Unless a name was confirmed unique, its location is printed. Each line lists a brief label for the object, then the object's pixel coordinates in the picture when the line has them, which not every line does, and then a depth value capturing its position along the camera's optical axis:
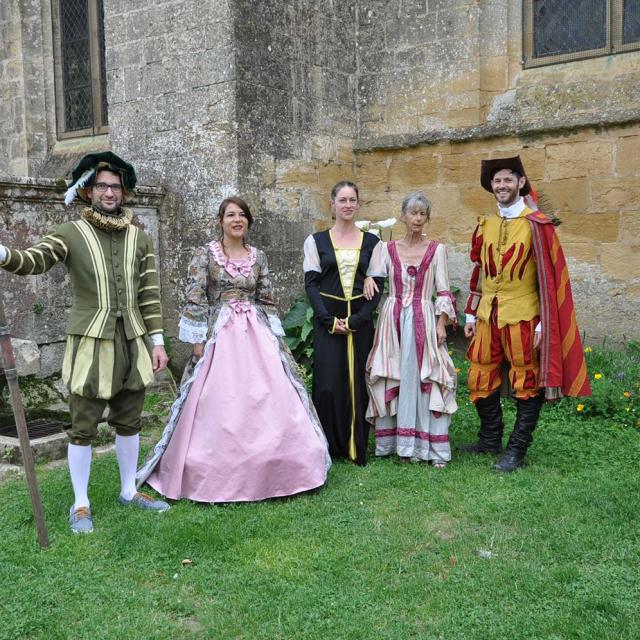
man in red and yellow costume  4.40
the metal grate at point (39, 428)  5.21
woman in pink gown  4.14
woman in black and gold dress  4.84
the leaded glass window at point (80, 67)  8.70
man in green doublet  3.79
